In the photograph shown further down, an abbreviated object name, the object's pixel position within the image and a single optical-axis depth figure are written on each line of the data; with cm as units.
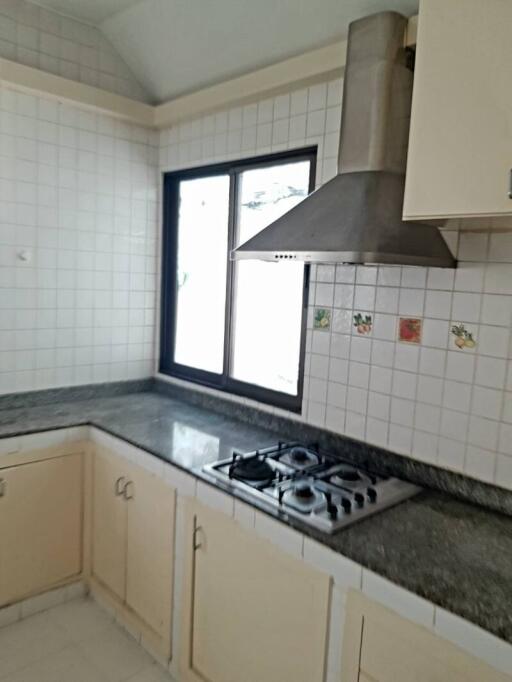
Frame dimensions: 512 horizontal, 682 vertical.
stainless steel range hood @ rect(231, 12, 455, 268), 150
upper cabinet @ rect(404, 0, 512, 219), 118
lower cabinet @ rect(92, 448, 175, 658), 197
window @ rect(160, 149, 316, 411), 236
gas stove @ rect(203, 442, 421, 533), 152
